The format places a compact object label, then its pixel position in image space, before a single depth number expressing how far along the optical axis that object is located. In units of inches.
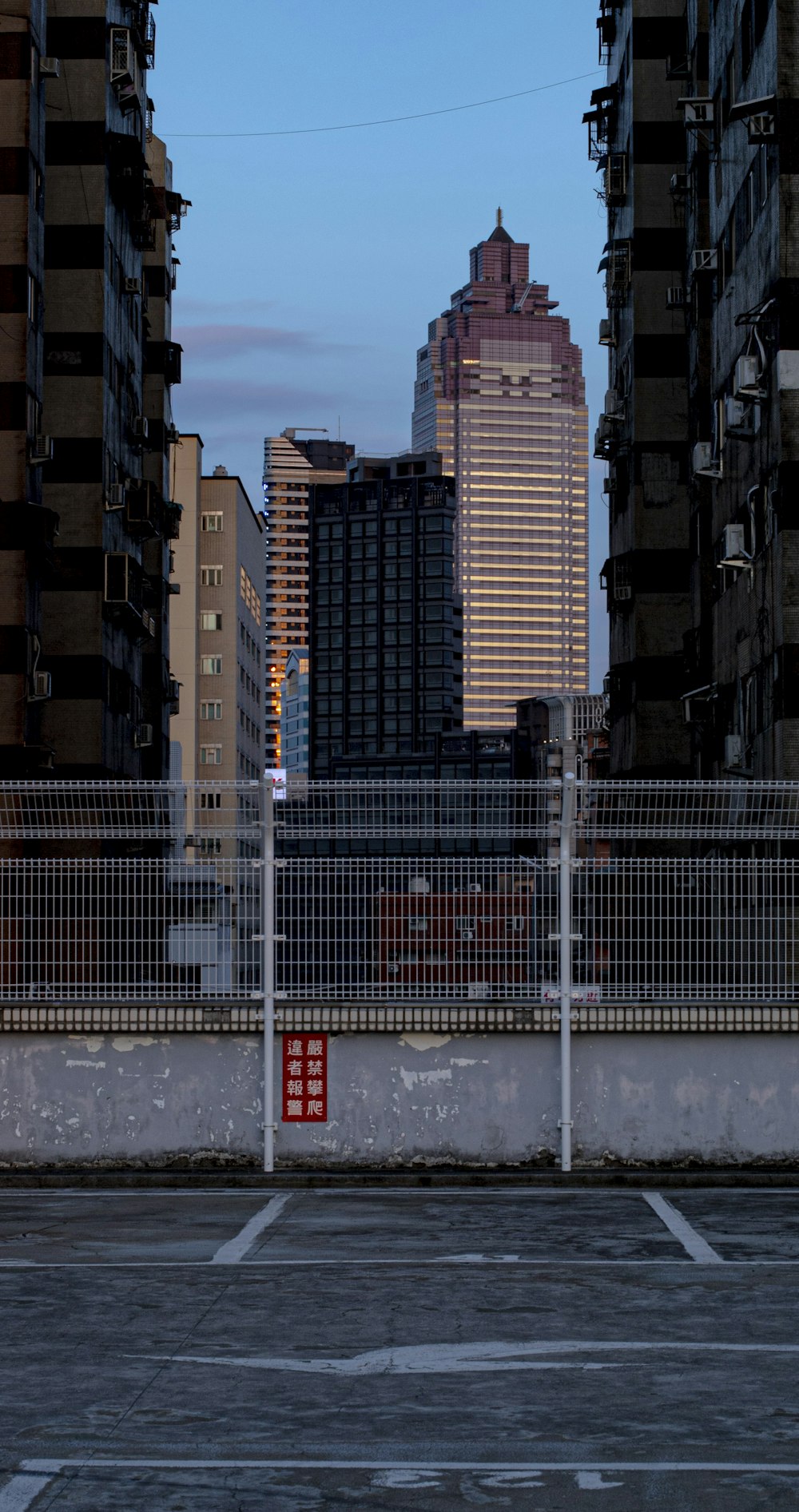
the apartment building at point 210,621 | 5762.8
